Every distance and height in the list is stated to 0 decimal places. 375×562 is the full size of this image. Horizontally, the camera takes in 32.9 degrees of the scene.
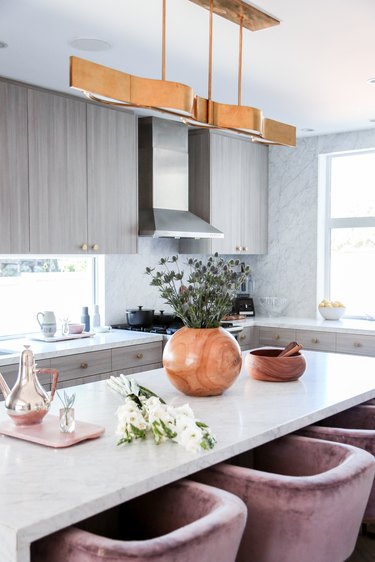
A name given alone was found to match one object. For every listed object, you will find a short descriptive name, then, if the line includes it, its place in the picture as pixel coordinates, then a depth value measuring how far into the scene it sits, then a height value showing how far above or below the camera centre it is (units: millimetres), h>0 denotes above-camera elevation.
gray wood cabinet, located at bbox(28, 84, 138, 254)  4141 +516
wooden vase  2496 -437
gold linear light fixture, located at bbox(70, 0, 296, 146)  2184 +578
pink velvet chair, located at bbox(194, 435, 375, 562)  1780 -732
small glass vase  1969 -528
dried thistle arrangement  2502 -177
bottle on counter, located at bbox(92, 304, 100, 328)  4973 -536
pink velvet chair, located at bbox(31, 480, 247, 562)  1416 -680
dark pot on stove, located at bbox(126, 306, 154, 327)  5051 -527
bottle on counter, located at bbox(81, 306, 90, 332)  4785 -509
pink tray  1897 -568
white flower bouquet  1861 -526
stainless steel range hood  4992 +578
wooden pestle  2939 -456
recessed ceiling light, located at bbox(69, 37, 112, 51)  3289 +1091
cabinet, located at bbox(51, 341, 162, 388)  3969 -752
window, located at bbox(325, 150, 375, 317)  5777 +187
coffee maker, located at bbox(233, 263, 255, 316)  5969 -514
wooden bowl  2834 -521
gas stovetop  4785 -605
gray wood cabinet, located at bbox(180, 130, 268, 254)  5516 +557
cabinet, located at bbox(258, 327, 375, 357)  5035 -735
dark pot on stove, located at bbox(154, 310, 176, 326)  5223 -561
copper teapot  2014 -471
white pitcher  4422 -514
